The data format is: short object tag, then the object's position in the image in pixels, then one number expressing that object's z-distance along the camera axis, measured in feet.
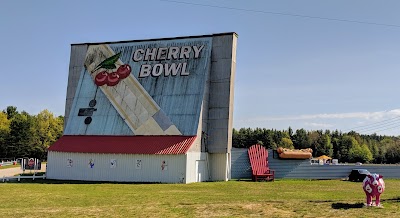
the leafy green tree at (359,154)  415.85
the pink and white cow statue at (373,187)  59.52
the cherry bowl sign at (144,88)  130.11
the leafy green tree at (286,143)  429.63
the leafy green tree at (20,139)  272.31
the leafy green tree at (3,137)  274.16
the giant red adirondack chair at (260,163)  132.26
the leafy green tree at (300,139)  465.47
